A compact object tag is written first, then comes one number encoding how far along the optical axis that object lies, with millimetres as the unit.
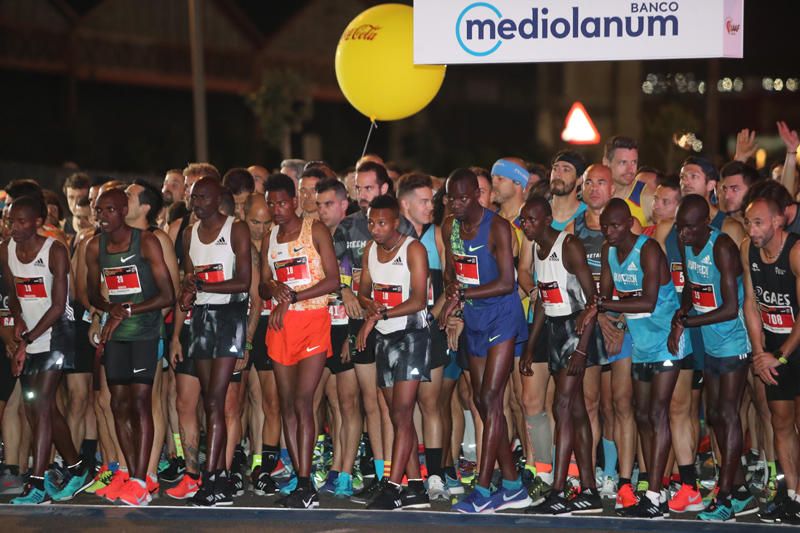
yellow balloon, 19328
